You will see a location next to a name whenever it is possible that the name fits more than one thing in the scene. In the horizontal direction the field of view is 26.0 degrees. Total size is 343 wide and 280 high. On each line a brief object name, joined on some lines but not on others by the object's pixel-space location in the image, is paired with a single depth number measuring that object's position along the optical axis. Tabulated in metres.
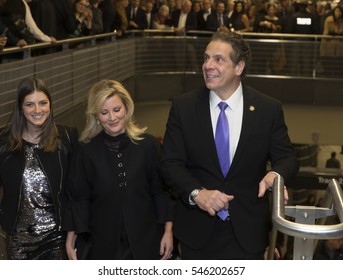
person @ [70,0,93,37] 10.59
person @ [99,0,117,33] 13.06
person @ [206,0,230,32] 15.46
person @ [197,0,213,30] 15.87
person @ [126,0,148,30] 14.98
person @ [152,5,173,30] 15.70
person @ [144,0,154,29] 15.51
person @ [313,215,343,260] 3.99
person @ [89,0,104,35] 12.06
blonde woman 3.34
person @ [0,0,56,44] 7.72
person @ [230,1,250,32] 15.99
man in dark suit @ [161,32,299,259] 3.20
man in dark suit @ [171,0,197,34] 15.83
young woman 3.50
